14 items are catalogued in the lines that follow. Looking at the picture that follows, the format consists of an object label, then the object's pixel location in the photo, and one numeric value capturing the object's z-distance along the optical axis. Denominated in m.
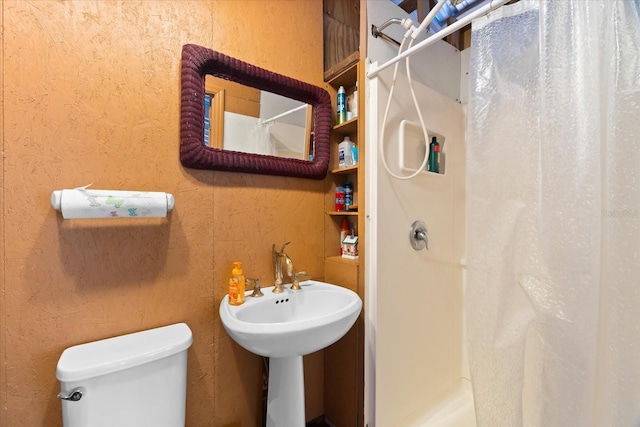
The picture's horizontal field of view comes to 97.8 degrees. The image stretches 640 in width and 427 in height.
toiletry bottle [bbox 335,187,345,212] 1.46
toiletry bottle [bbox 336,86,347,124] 1.43
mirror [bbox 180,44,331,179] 1.06
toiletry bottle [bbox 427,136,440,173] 1.48
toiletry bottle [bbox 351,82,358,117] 1.35
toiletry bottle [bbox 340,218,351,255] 1.48
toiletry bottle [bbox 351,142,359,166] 1.39
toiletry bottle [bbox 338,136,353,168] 1.40
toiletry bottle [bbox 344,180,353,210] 1.45
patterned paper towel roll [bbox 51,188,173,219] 0.81
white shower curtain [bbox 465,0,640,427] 0.64
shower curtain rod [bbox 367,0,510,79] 0.78
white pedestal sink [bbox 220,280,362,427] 0.88
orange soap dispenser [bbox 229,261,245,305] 1.09
